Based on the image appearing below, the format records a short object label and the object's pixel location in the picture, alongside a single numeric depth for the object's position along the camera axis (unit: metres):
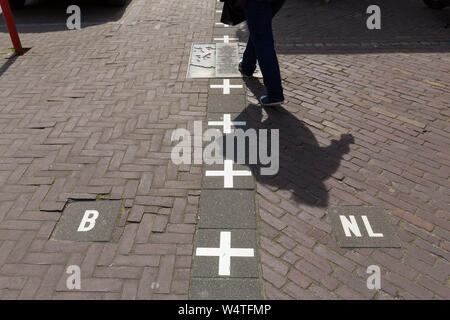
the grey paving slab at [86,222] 2.79
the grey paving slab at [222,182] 3.26
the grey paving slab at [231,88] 4.75
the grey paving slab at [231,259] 2.52
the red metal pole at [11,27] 5.69
